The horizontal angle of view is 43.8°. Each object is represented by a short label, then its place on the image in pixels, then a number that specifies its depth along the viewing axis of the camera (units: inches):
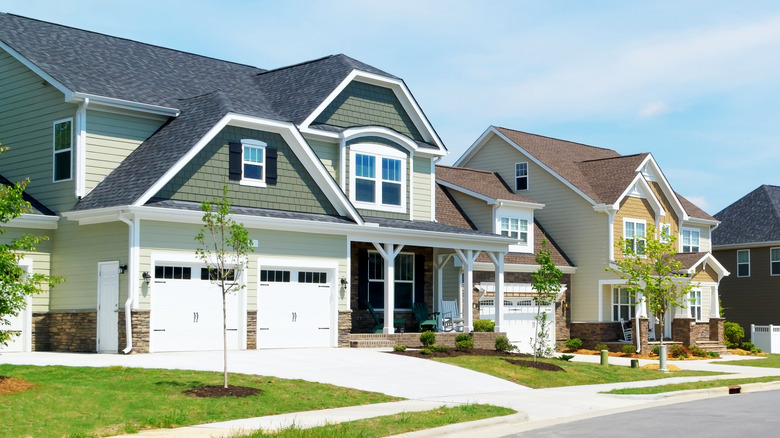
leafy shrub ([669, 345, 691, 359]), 1527.7
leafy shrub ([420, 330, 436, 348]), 1143.0
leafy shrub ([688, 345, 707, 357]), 1556.3
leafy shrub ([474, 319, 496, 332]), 1304.1
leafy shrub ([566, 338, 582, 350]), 1594.5
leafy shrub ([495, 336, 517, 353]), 1210.6
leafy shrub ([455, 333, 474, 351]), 1149.7
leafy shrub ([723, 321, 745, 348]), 1766.7
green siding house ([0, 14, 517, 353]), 978.7
